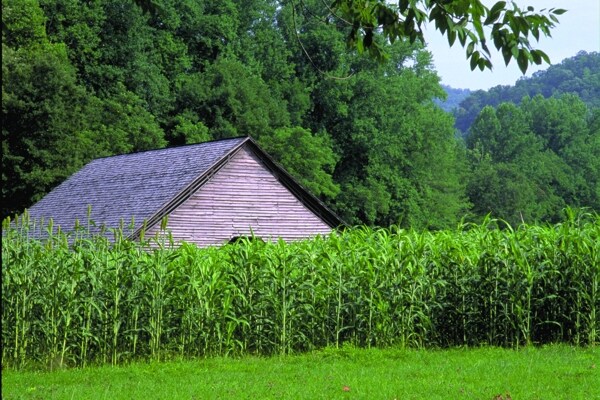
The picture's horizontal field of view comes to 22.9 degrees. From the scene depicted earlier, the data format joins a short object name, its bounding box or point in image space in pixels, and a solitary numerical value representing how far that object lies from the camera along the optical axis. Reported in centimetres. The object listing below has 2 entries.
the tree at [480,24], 956
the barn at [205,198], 4326
